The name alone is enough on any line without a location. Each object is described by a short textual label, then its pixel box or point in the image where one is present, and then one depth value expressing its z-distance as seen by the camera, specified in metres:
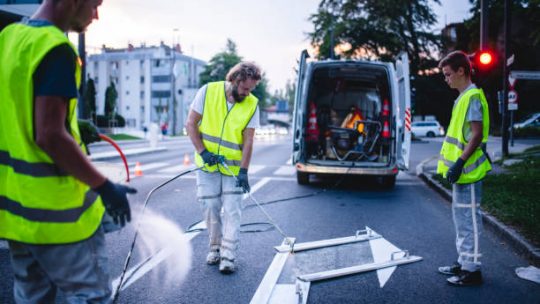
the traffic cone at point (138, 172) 11.82
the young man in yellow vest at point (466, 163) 4.03
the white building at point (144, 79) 81.06
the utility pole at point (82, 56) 17.44
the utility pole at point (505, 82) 14.19
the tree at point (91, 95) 40.19
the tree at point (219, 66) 74.69
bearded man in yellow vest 4.31
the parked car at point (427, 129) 43.18
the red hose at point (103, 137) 2.54
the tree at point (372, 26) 36.22
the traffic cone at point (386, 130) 10.20
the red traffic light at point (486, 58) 9.56
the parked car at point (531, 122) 35.35
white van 9.38
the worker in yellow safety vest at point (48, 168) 1.79
